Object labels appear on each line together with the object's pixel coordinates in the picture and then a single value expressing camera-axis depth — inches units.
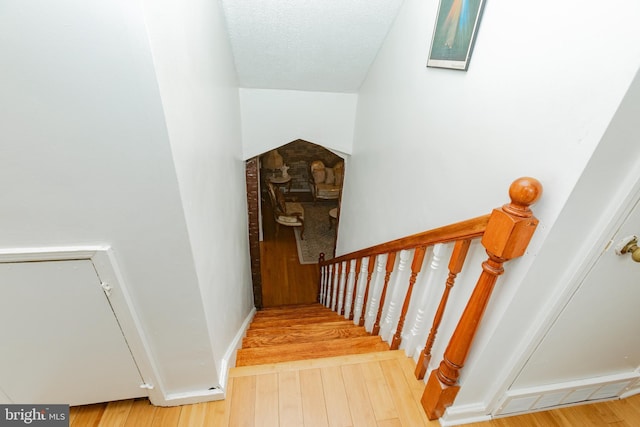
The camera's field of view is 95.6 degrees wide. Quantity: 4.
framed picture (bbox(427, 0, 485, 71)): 43.0
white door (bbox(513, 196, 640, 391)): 34.7
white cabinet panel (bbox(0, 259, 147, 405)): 36.5
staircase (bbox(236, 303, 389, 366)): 65.2
